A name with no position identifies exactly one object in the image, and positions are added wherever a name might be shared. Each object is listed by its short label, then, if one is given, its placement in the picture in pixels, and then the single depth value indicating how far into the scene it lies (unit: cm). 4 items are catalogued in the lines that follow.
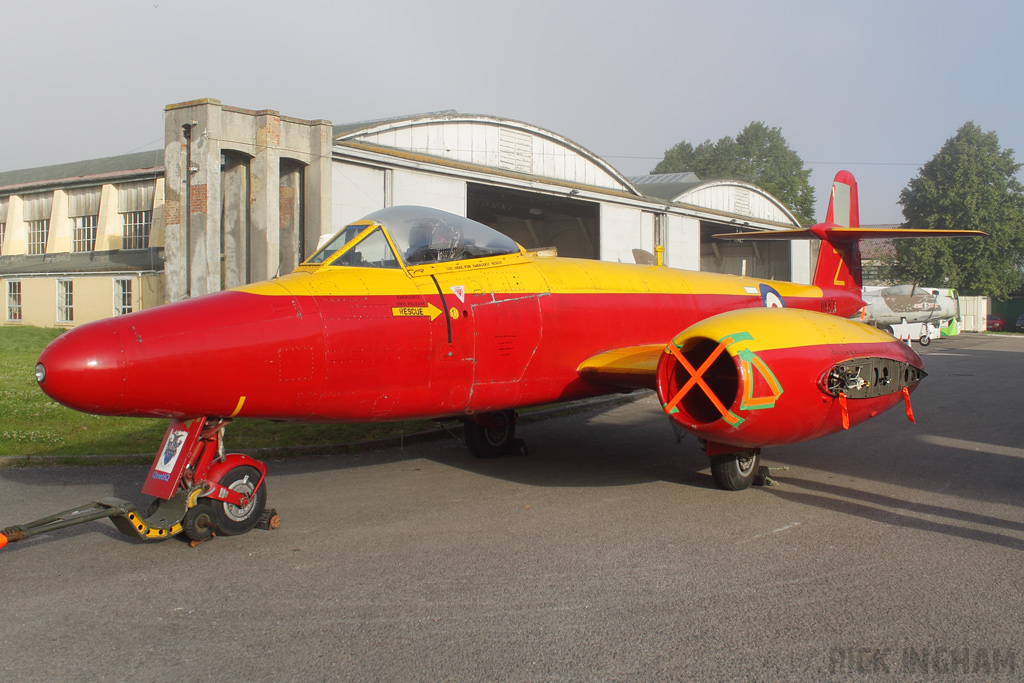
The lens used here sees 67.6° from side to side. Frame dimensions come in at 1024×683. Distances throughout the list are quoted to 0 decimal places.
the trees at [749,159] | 10294
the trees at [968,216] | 5734
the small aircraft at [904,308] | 3344
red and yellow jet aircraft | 502
